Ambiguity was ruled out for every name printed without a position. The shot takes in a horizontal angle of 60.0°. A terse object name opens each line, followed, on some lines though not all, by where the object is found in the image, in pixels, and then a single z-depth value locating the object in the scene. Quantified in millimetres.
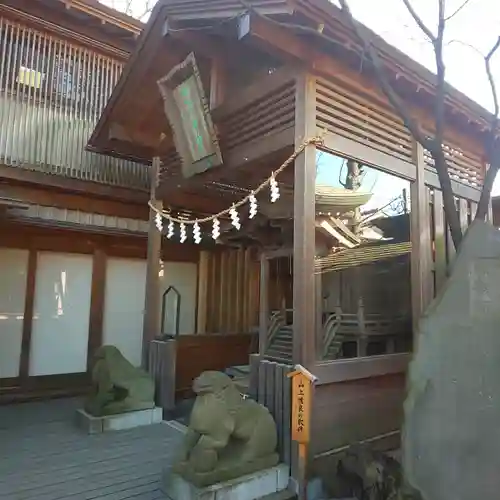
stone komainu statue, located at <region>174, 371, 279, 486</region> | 3600
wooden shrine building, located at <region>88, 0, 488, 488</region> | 4152
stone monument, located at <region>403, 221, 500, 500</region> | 2451
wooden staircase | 6406
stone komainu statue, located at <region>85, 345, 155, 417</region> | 5609
